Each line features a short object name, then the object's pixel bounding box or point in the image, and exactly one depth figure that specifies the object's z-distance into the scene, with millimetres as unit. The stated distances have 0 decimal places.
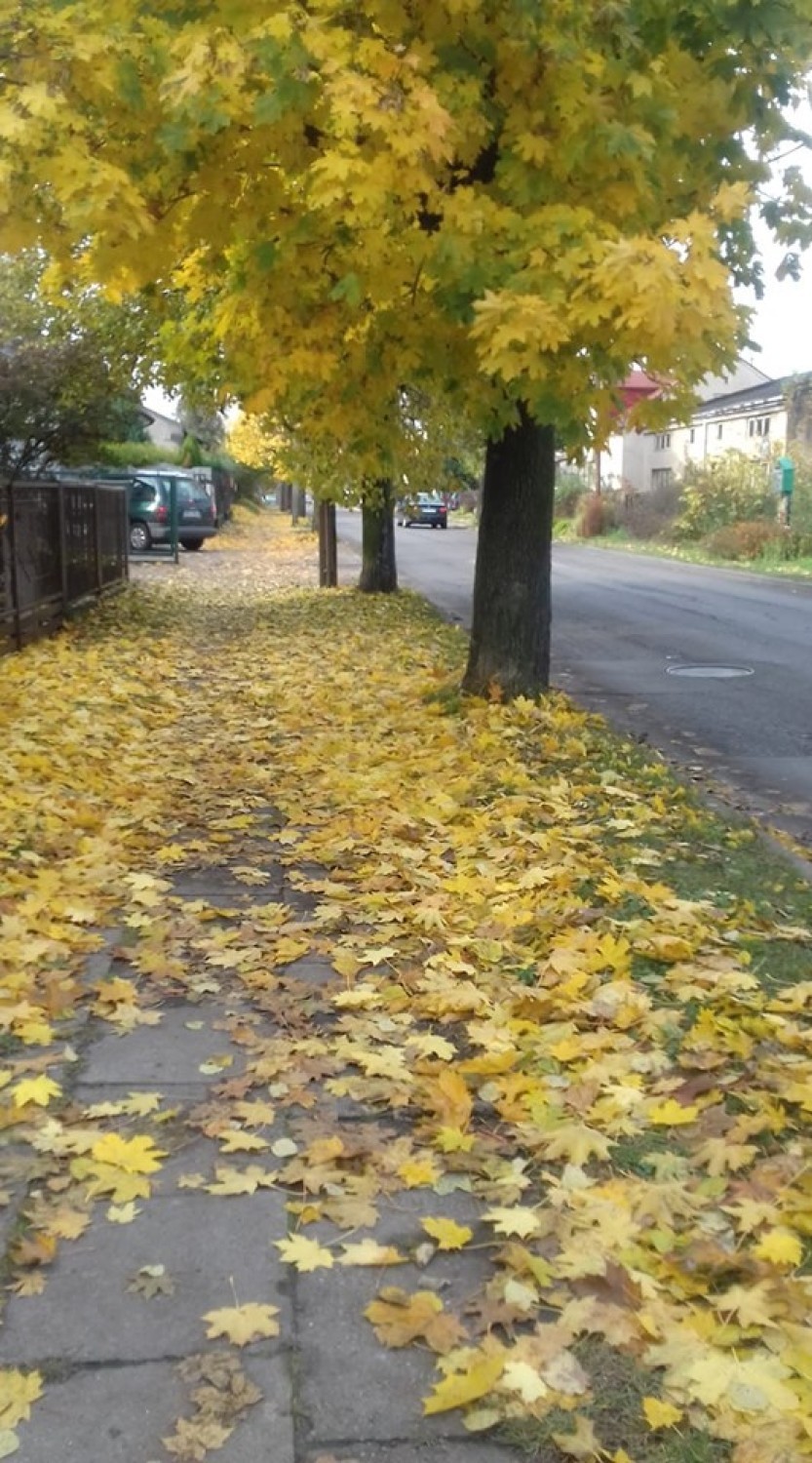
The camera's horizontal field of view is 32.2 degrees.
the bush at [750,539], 32125
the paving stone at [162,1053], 3947
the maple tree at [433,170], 6398
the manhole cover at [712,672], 12836
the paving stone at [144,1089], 3801
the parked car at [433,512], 54281
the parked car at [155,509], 31266
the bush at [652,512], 42062
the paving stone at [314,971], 4708
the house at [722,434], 39562
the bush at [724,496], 35688
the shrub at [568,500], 52719
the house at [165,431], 67188
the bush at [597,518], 46312
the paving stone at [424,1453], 2439
